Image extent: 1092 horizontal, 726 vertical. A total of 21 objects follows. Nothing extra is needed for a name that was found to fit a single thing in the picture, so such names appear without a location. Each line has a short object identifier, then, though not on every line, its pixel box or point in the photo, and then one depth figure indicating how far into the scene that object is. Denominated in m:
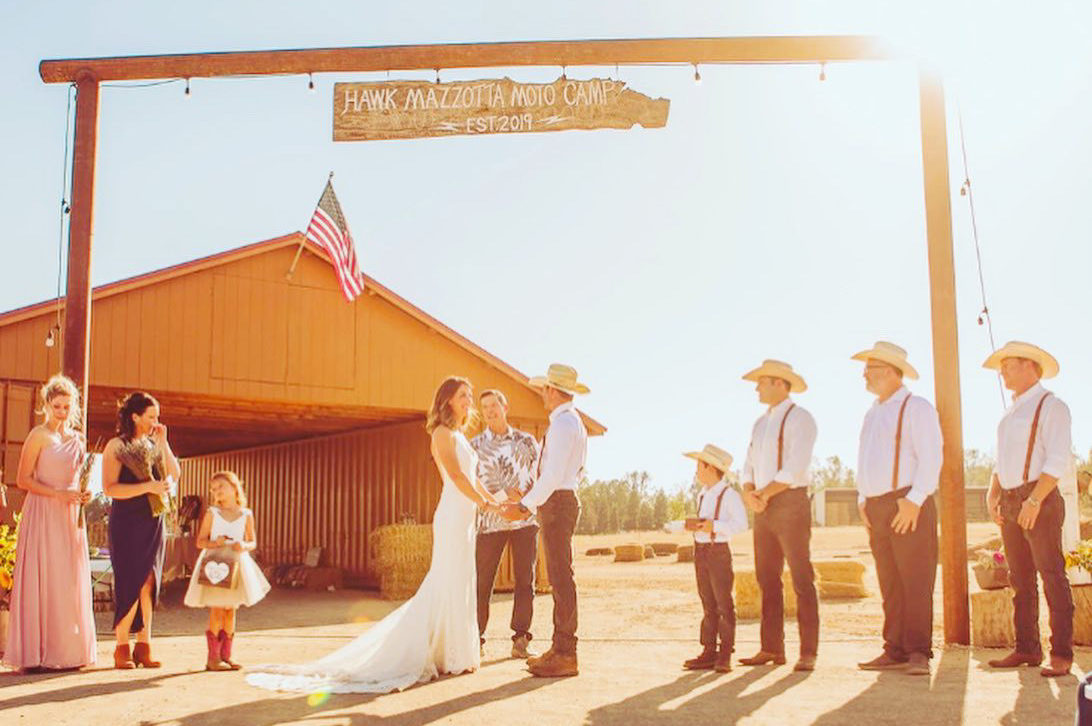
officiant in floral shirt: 8.65
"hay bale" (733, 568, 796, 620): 13.19
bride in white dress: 7.07
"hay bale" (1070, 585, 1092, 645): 8.34
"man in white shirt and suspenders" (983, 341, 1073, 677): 7.16
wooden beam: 9.36
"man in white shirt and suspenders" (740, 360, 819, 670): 7.54
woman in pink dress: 7.71
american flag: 15.05
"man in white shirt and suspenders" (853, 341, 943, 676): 7.32
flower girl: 7.85
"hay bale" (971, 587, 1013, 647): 8.70
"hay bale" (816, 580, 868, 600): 15.82
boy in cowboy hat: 7.74
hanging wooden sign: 9.43
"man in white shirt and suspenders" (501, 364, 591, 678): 7.31
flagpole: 15.03
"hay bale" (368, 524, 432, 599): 16.52
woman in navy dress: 7.89
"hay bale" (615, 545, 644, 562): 29.06
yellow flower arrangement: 8.36
